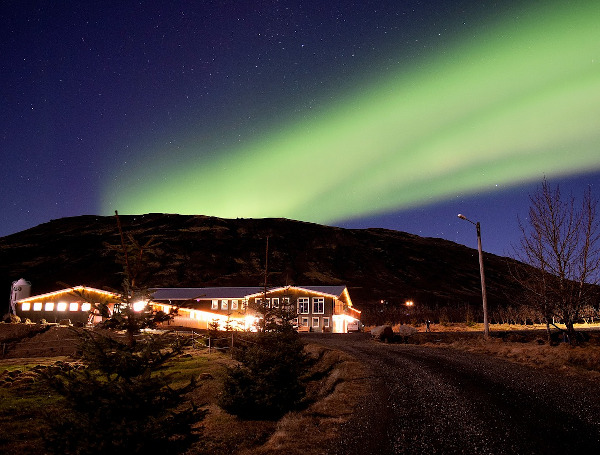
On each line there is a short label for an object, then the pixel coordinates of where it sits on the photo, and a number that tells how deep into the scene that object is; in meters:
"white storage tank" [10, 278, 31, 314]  69.19
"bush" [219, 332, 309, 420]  15.21
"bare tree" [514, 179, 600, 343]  19.00
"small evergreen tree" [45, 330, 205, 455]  7.30
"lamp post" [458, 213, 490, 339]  25.89
